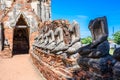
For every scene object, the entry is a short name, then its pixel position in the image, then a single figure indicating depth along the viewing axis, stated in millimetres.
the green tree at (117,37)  18215
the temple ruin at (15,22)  7043
